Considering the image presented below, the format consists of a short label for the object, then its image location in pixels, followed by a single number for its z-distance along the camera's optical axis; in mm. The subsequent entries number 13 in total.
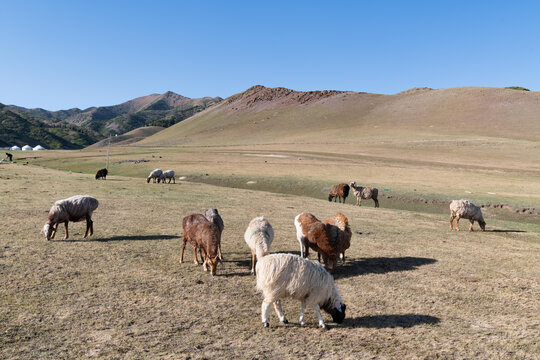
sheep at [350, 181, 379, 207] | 27859
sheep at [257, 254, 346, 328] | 7266
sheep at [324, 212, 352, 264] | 10883
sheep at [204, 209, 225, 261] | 12445
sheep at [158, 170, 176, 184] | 36781
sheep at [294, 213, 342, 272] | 10570
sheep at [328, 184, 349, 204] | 28656
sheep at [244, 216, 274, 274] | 9610
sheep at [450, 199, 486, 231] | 16844
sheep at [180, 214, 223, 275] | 10219
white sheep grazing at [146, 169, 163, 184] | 36181
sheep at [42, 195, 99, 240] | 12695
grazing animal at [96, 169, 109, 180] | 35962
